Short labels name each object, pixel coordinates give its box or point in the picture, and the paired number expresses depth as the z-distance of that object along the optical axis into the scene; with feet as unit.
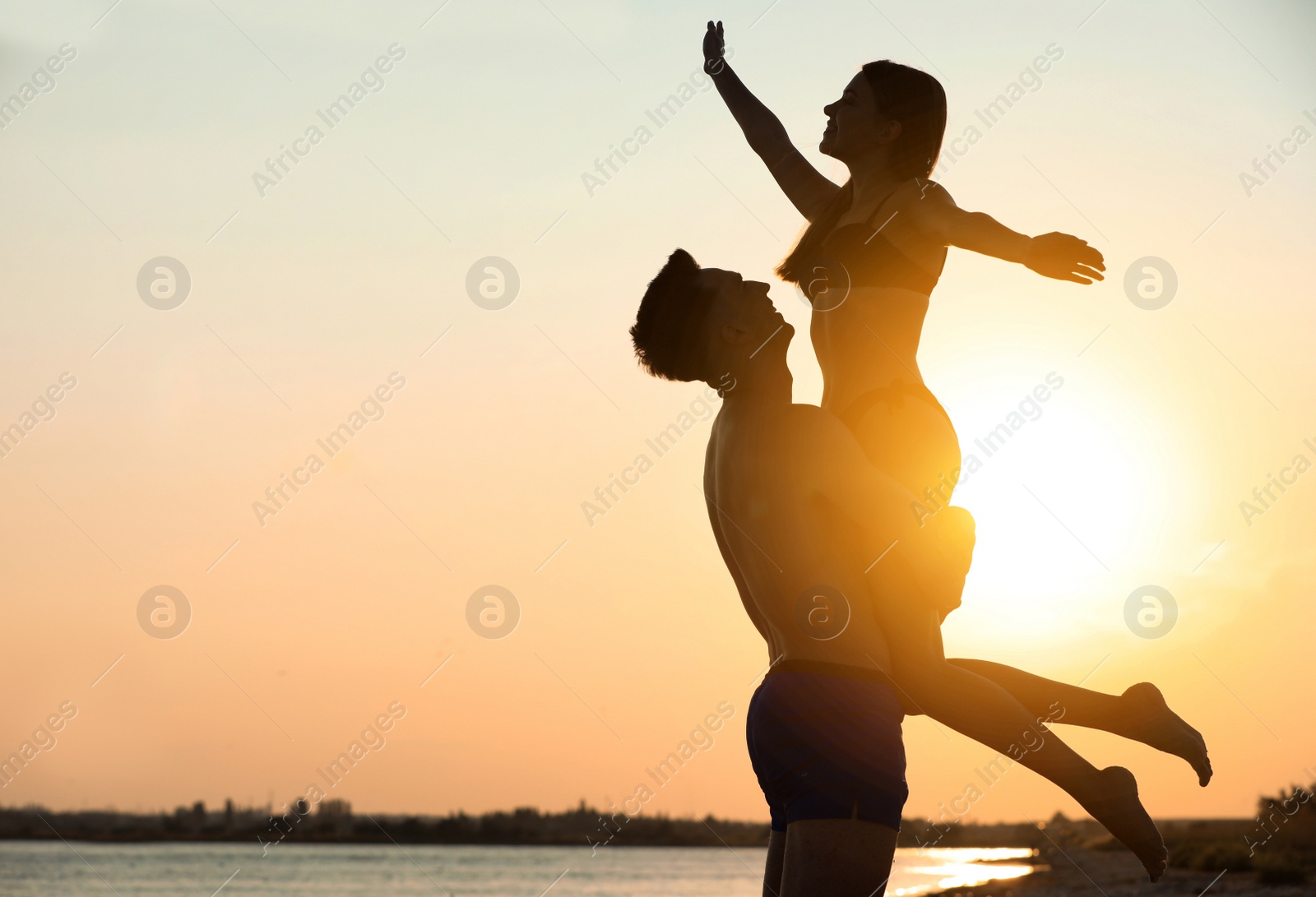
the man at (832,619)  22.48
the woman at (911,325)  23.54
